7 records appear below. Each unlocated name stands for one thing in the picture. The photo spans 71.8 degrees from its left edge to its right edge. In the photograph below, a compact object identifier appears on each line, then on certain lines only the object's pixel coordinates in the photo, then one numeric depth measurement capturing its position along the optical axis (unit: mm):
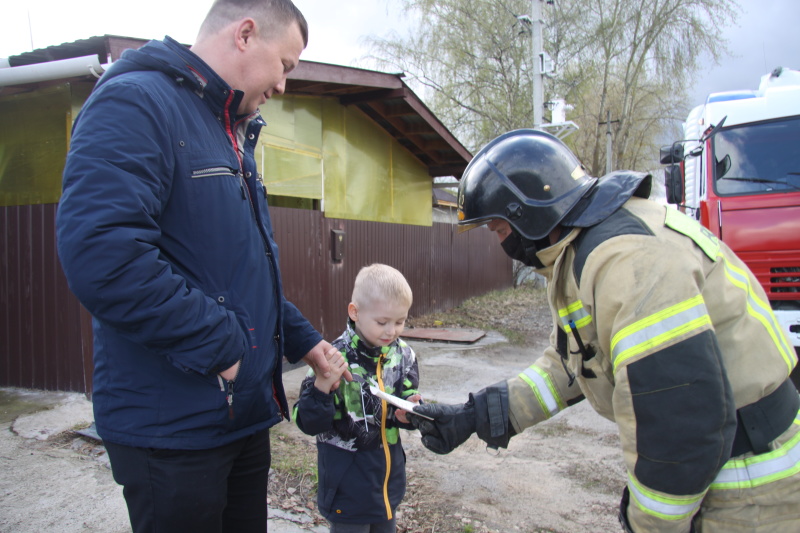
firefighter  1360
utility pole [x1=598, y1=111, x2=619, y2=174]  21525
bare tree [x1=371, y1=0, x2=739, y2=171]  20891
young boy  2414
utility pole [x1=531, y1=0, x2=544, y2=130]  16469
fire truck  5836
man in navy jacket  1394
